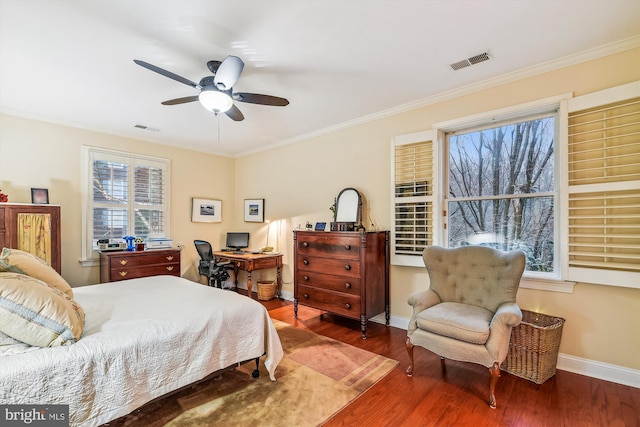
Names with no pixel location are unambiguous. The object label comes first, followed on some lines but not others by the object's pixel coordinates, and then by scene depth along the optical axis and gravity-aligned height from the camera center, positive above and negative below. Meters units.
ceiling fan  2.08 +1.05
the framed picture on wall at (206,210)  5.25 +0.12
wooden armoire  3.10 -0.15
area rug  1.86 -1.31
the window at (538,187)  2.27 +0.29
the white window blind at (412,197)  3.26 +0.23
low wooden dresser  3.89 -0.69
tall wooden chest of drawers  3.22 -0.67
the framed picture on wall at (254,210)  5.31 +0.12
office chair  4.48 -0.78
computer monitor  5.38 -0.45
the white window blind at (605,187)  2.22 +0.23
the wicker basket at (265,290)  4.70 -1.22
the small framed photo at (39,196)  3.54 +0.25
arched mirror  3.79 +0.13
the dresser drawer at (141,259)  3.92 -0.62
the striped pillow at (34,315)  1.40 -0.50
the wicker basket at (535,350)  2.28 -1.08
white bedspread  1.35 -0.75
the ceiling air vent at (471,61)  2.43 +1.36
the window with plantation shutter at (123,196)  4.13 +0.31
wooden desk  4.41 -0.72
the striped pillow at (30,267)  1.83 -0.34
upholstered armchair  2.05 -0.76
